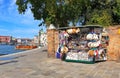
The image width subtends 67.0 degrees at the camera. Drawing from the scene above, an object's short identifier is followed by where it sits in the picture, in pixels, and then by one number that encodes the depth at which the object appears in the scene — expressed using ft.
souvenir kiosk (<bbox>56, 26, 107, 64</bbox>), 17.04
